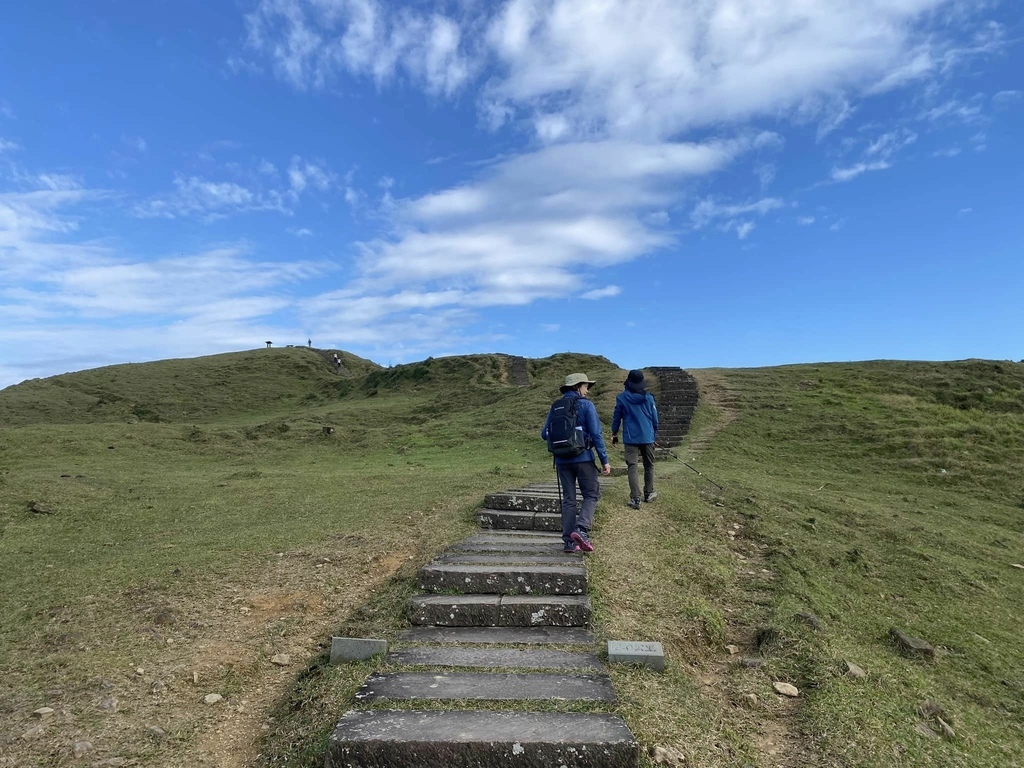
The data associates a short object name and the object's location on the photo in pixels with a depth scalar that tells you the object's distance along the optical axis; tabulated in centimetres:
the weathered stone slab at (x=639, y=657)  468
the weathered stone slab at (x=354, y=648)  481
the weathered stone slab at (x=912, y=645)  603
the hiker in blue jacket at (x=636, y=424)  1030
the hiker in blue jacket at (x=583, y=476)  717
